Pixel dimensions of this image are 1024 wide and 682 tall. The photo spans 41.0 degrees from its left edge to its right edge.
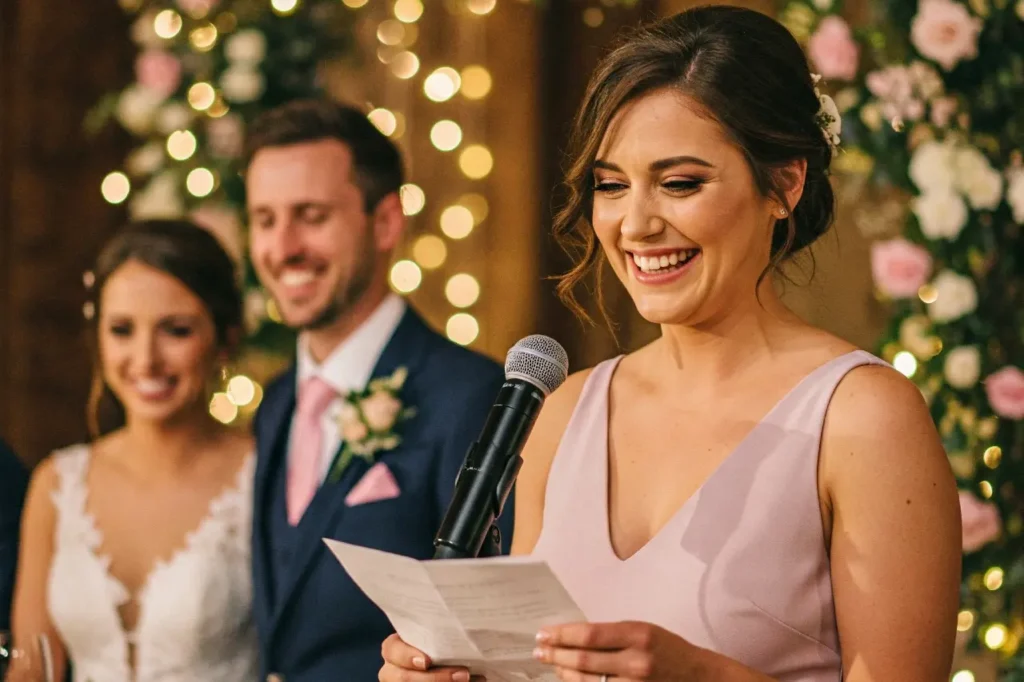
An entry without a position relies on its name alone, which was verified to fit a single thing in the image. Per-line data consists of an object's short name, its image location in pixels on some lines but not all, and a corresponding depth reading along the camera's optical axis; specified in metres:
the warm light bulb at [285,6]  4.06
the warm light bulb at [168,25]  4.14
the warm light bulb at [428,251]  5.07
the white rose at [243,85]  3.98
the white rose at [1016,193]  3.04
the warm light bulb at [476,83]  5.08
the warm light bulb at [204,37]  4.10
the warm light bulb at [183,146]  4.09
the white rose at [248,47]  3.99
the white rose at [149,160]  4.16
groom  2.71
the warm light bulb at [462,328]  5.06
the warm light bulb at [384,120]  4.65
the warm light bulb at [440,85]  5.06
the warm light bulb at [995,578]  3.13
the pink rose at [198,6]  4.07
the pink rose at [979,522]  3.06
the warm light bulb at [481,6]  5.04
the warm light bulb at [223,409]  4.21
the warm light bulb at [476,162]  5.07
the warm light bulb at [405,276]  4.90
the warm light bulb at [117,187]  4.59
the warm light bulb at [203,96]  4.08
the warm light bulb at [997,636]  3.14
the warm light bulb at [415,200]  4.80
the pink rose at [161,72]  4.09
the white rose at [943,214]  3.11
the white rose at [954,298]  3.14
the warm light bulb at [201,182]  4.06
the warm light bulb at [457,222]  5.08
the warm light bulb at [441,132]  5.10
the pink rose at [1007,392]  3.08
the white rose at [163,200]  4.09
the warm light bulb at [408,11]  5.00
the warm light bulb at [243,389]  4.18
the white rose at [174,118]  4.09
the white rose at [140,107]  4.13
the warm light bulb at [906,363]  3.22
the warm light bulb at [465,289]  5.10
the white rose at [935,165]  3.10
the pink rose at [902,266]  3.19
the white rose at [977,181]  3.09
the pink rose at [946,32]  3.08
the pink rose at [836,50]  3.21
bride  3.02
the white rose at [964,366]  3.12
